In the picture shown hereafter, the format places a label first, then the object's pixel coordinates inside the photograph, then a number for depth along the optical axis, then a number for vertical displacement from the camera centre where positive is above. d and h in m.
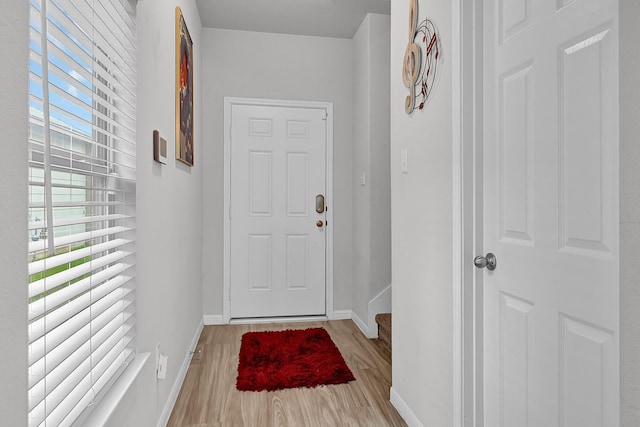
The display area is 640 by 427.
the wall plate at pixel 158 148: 1.77 +0.29
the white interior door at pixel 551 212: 0.99 +0.00
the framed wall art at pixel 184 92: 2.32 +0.77
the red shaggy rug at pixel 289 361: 2.45 -1.03
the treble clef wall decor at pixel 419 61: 1.74 +0.70
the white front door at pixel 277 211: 3.73 +0.00
